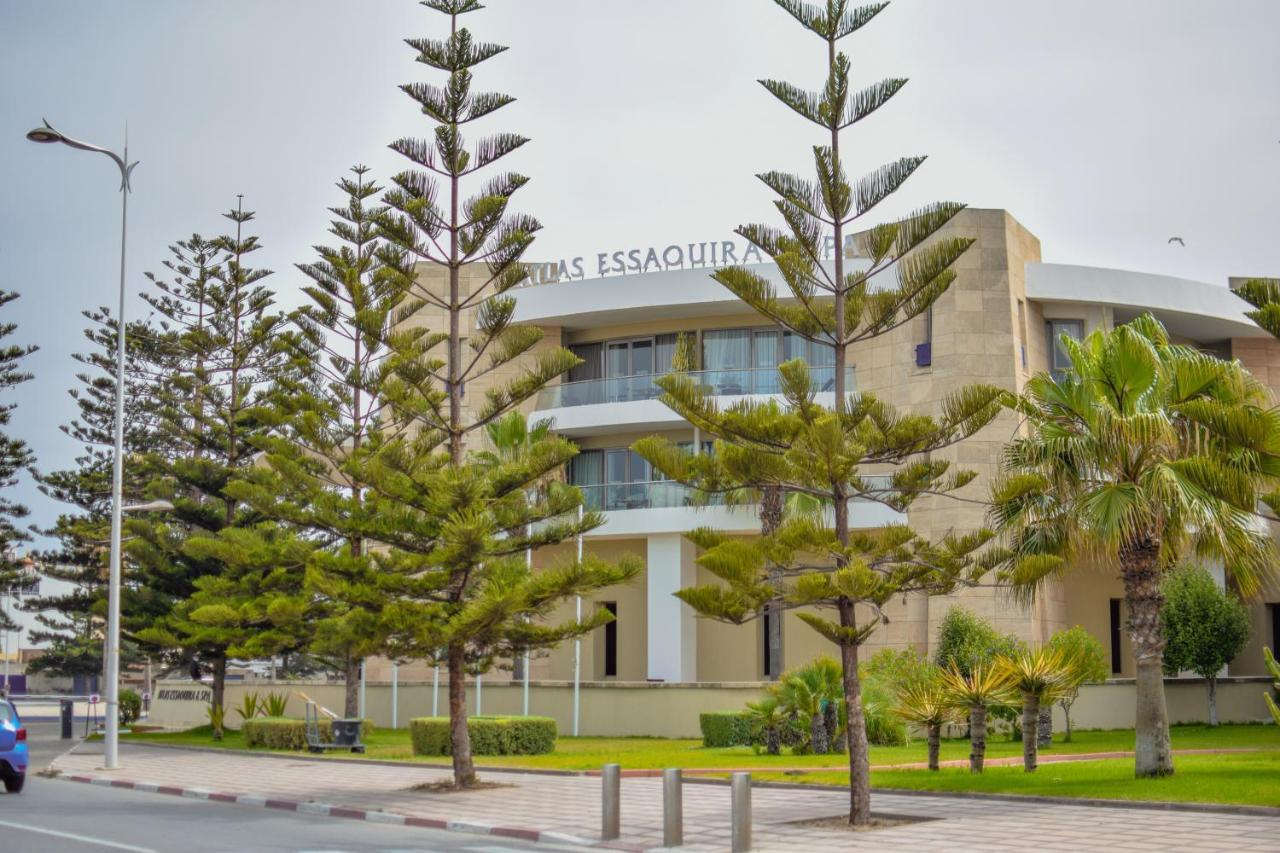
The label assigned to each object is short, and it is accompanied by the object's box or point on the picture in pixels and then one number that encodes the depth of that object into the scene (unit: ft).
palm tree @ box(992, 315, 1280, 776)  54.13
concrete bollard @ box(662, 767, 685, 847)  41.83
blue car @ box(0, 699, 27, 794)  59.52
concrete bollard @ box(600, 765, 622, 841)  44.21
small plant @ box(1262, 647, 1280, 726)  55.26
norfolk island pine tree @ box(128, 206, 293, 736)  104.32
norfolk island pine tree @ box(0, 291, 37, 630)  136.05
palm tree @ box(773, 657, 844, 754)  75.97
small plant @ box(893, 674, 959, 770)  58.80
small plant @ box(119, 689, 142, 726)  136.15
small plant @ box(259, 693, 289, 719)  103.55
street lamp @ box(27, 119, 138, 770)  76.43
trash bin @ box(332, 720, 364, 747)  87.40
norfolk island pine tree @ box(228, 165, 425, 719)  88.07
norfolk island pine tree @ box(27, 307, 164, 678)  144.56
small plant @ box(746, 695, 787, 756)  76.33
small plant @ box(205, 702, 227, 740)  108.37
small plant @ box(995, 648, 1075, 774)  57.98
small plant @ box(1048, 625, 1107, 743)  90.68
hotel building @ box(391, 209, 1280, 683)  106.83
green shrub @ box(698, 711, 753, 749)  87.20
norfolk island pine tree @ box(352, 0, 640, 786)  62.03
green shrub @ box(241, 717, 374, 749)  91.19
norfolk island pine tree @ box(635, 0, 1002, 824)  48.88
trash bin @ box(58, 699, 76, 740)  111.65
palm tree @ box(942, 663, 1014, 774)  57.21
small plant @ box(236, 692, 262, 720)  107.90
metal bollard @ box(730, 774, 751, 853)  40.06
